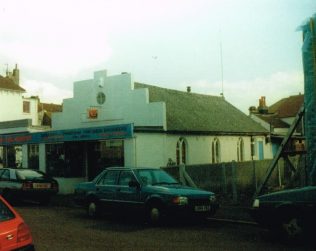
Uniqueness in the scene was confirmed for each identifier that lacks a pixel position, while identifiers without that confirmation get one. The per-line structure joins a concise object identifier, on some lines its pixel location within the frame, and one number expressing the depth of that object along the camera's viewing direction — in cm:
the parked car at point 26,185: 1830
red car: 612
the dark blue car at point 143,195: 1198
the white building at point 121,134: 2198
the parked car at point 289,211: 889
